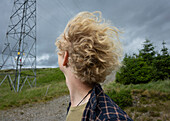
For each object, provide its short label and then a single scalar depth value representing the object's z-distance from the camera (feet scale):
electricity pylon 38.14
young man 3.27
